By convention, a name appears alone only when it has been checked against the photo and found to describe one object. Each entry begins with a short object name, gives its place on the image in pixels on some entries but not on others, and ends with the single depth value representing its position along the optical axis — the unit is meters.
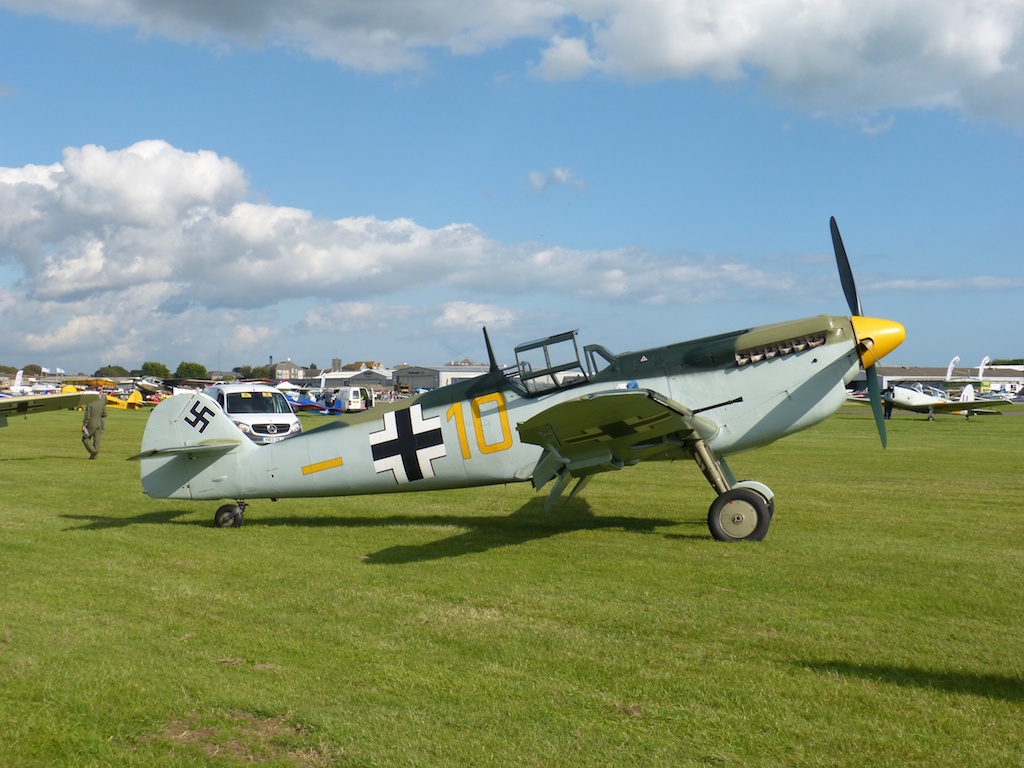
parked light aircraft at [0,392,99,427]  19.33
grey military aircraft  8.98
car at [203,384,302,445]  19.70
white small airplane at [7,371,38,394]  47.68
